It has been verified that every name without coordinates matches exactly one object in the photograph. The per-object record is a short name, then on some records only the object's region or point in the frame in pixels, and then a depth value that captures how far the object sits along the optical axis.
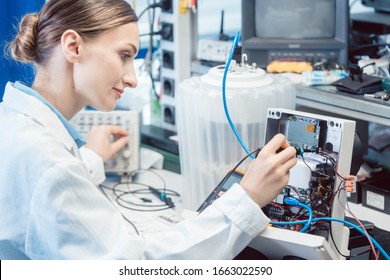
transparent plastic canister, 1.71
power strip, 2.34
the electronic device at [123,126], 2.18
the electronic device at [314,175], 1.37
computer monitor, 2.21
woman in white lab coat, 1.13
